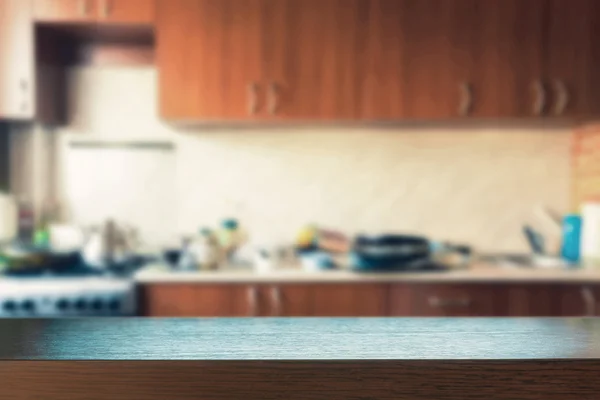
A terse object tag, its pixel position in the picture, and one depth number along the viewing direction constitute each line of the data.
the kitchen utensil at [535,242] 2.74
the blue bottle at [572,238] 2.64
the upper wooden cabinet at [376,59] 2.55
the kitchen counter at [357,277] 2.31
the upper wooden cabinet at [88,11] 2.54
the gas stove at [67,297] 2.24
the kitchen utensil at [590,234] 2.59
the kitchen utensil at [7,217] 2.76
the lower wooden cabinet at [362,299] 2.33
